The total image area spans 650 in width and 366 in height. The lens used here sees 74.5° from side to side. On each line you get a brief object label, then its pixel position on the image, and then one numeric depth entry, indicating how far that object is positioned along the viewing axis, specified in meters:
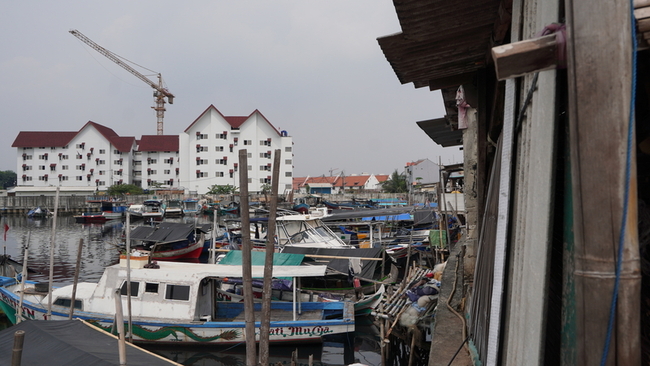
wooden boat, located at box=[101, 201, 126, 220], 47.25
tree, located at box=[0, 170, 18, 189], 100.12
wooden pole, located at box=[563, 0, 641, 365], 1.36
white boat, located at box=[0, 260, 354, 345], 10.39
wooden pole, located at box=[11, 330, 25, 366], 5.24
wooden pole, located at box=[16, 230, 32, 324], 10.45
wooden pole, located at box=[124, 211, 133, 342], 9.42
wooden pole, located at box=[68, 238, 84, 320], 9.80
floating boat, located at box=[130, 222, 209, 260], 22.00
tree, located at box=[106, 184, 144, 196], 59.59
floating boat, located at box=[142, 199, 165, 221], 44.25
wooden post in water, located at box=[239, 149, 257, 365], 5.15
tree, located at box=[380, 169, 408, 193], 68.72
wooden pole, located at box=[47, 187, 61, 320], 10.06
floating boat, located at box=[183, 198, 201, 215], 51.75
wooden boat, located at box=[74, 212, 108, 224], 45.03
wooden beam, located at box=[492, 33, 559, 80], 1.53
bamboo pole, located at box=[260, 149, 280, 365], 5.33
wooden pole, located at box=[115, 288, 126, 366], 5.18
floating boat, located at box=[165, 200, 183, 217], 48.09
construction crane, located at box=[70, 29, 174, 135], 78.94
